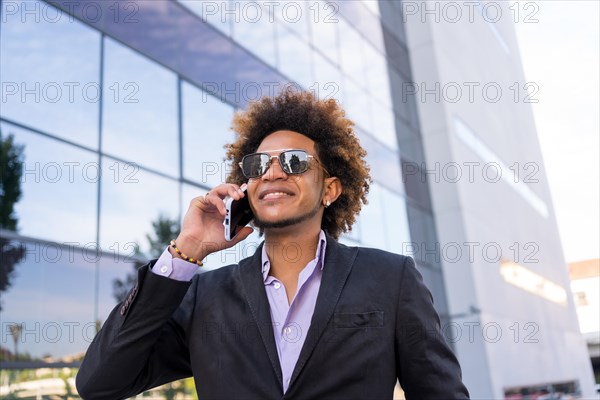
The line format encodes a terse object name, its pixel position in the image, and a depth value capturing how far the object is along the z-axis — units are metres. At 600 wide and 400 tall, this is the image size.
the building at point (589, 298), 41.40
